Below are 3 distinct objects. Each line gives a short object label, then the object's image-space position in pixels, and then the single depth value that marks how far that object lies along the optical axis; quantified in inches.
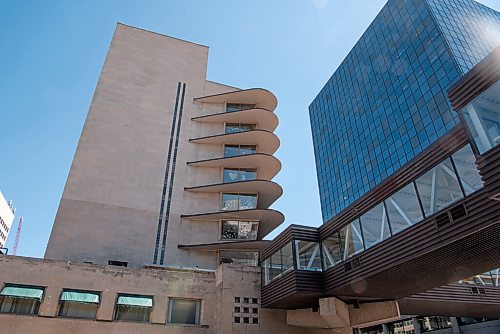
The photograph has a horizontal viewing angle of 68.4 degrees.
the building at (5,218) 5039.4
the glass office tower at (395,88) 2116.1
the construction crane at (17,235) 6761.8
